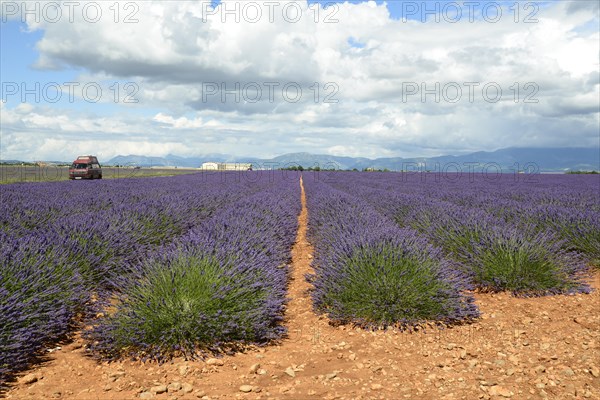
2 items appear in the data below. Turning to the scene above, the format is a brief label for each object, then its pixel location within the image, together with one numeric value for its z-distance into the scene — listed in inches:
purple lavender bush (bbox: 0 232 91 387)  105.7
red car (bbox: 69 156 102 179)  1128.1
